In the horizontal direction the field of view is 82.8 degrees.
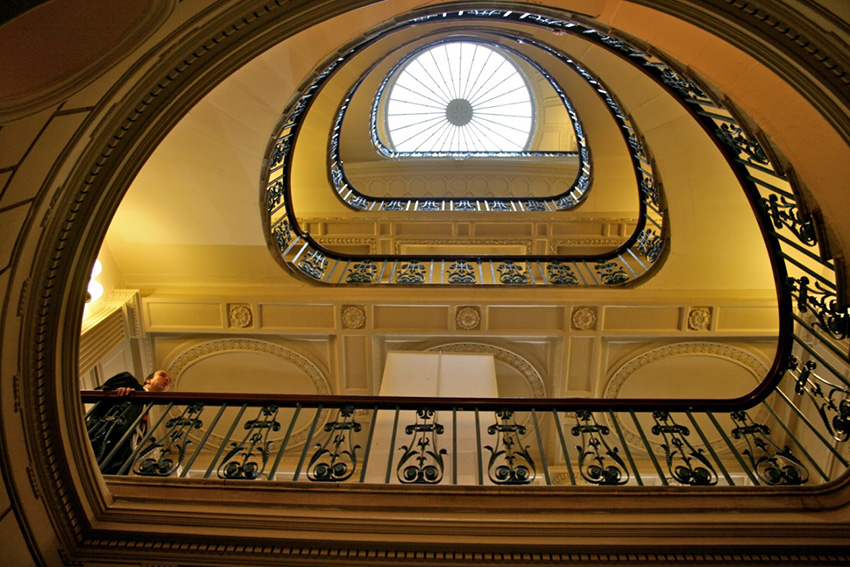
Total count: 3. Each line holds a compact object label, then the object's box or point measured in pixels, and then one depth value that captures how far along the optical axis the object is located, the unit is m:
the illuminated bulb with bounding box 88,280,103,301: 5.71
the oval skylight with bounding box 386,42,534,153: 15.30
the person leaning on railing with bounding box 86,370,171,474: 3.67
